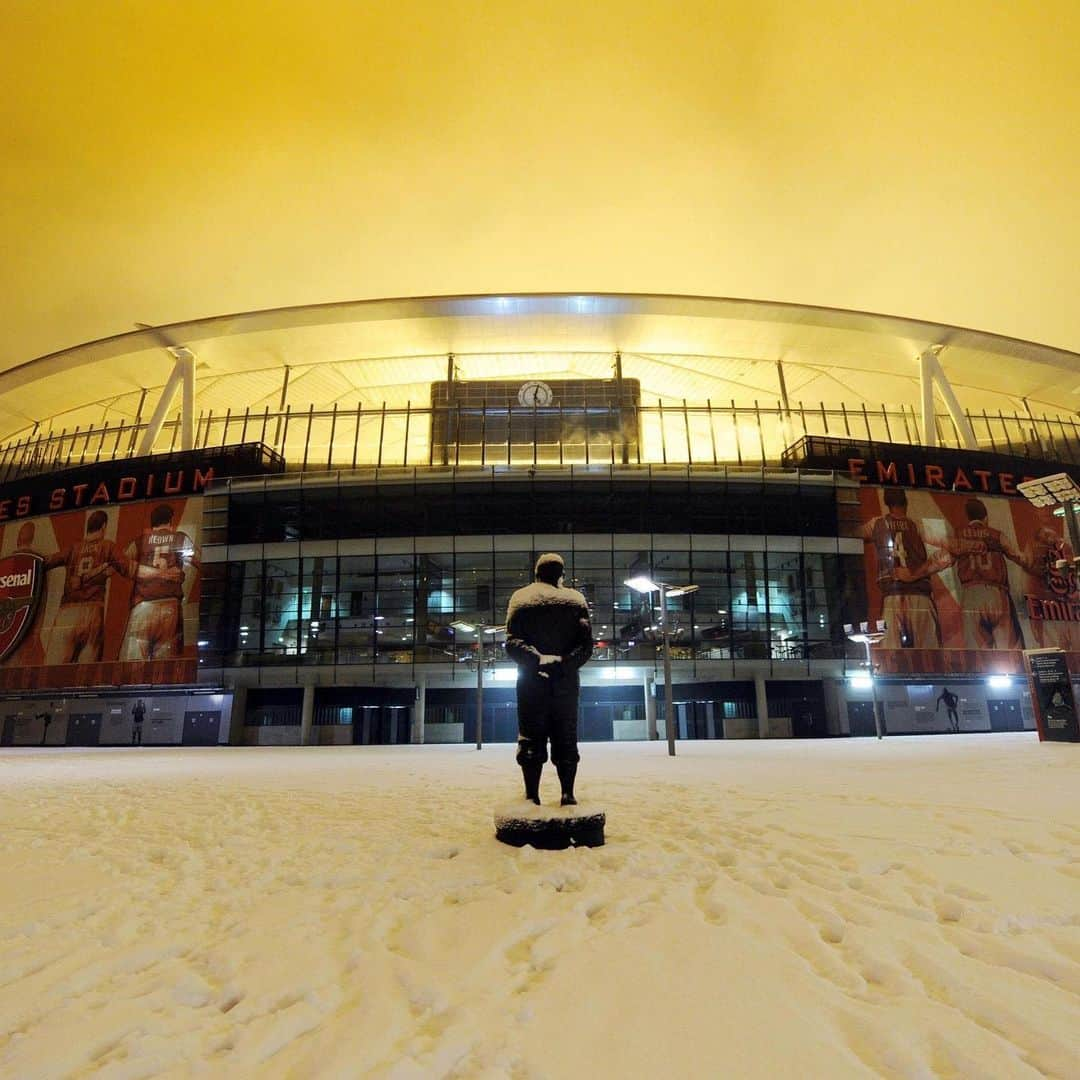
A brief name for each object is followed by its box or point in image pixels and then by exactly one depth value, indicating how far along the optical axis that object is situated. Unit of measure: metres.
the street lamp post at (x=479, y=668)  24.23
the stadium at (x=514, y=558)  32.53
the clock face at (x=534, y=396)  41.56
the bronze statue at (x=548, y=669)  6.36
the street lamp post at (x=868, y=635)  26.27
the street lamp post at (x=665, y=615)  18.11
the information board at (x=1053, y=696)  16.75
